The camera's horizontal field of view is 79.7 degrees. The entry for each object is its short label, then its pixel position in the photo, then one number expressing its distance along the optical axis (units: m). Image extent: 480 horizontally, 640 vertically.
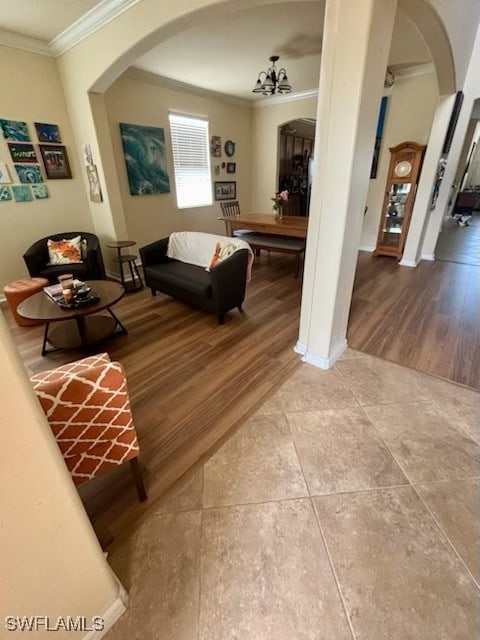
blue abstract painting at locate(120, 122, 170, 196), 4.36
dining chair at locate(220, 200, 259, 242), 5.21
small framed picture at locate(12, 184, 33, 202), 3.47
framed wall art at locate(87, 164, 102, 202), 3.79
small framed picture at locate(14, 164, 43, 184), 3.46
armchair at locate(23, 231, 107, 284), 3.43
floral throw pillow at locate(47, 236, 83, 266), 3.61
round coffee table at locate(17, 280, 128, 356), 2.28
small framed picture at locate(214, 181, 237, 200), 6.00
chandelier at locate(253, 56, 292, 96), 3.70
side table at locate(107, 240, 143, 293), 3.88
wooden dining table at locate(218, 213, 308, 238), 4.04
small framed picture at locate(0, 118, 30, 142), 3.28
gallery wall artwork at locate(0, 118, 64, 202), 3.35
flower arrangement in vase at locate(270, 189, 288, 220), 4.47
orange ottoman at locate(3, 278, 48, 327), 2.91
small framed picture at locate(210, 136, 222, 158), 5.57
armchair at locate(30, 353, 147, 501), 1.00
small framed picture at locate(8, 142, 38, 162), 3.37
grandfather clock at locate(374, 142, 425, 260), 4.50
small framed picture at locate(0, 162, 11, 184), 3.33
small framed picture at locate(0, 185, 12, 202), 3.38
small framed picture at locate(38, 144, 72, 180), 3.62
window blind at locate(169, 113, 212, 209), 5.05
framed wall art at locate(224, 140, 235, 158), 5.89
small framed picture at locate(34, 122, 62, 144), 3.52
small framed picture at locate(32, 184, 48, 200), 3.62
